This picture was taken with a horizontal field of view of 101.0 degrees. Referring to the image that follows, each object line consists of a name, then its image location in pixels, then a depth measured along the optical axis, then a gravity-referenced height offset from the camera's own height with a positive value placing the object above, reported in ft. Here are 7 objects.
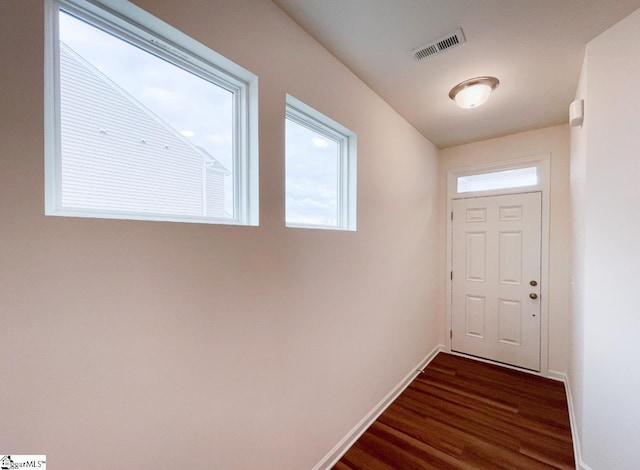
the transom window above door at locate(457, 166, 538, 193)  9.82 +2.06
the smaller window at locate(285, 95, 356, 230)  5.33 +1.40
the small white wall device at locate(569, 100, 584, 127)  5.83 +2.68
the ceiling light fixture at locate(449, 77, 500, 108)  6.65 +3.64
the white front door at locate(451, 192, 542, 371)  9.70 -1.82
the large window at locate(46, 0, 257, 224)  2.84 +1.44
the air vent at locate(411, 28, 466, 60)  5.22 +3.88
